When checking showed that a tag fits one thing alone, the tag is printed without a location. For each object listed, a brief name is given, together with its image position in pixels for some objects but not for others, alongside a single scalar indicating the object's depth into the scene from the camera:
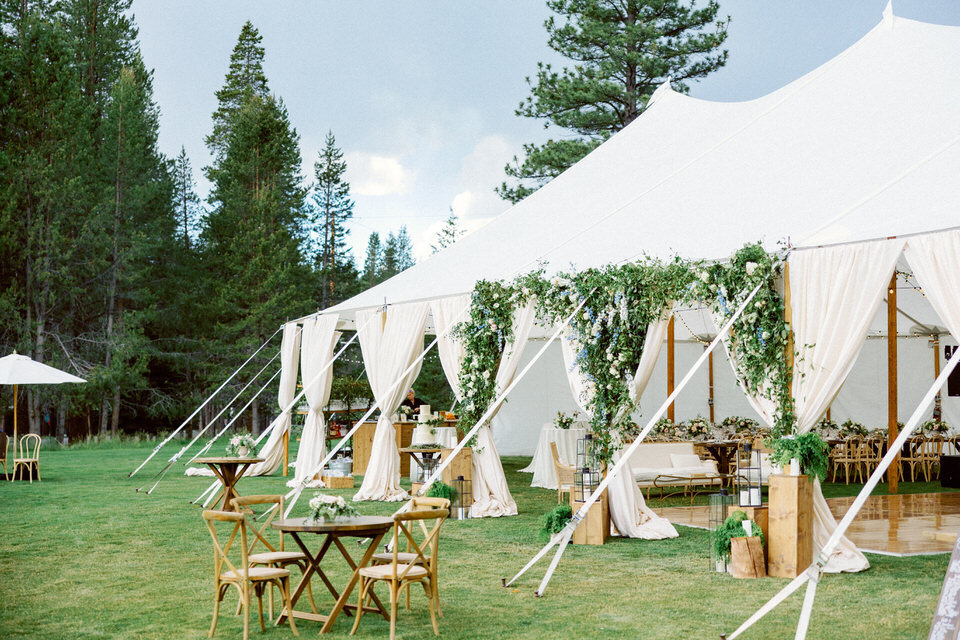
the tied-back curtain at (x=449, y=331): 10.40
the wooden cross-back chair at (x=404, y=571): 5.11
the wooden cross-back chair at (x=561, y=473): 10.19
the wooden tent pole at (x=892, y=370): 11.84
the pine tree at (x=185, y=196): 30.80
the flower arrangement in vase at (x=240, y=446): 10.61
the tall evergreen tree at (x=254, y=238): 26.33
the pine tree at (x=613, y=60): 22.66
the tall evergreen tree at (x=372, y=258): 45.00
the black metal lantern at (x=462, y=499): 9.73
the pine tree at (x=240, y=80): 31.84
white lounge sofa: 11.13
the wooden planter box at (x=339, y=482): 12.61
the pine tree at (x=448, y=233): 39.44
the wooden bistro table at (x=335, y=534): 5.27
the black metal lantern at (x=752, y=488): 6.85
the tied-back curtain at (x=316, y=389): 12.66
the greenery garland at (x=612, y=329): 8.22
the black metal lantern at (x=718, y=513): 6.80
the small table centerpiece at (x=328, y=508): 5.39
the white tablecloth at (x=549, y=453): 12.82
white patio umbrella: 14.14
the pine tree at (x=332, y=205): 33.62
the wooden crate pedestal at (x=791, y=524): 6.44
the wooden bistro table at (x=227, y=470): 9.66
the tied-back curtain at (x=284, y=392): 13.75
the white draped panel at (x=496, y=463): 9.76
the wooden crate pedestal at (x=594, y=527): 8.15
